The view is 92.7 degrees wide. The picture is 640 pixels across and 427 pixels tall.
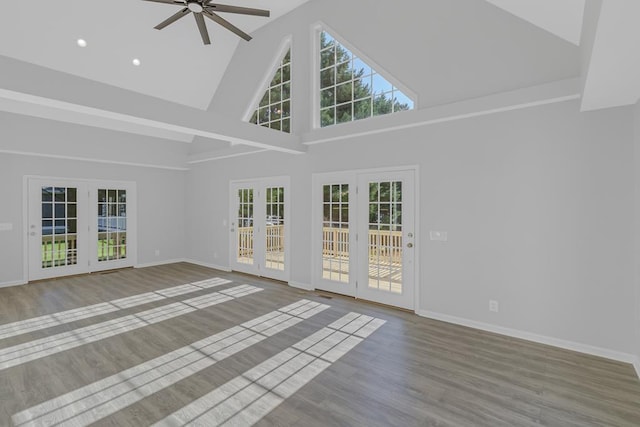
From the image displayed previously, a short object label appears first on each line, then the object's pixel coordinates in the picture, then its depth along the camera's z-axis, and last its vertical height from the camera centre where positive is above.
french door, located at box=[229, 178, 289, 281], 5.86 -0.33
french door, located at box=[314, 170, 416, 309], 4.29 -0.37
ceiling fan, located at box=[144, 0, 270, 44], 3.47 +2.37
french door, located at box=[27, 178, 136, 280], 5.92 -0.33
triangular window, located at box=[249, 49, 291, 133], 5.99 +2.23
